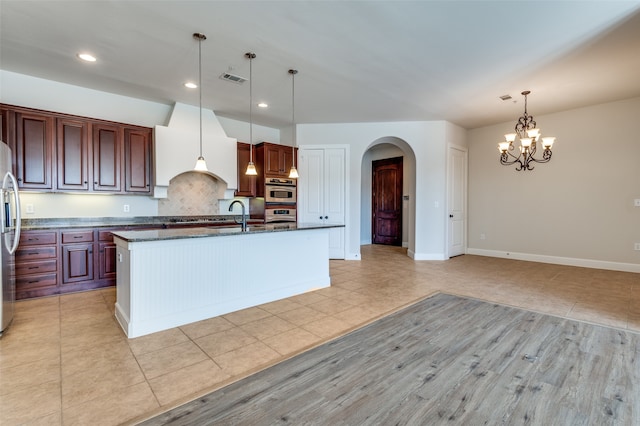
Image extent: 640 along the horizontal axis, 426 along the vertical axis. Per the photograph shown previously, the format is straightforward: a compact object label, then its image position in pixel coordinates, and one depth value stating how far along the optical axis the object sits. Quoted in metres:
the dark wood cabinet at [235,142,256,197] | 5.64
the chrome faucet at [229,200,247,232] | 3.38
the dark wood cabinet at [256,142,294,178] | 5.74
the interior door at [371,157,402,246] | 8.24
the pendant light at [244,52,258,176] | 3.42
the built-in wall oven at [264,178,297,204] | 5.75
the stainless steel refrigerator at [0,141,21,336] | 2.61
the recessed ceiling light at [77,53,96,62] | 3.39
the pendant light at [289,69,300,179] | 4.02
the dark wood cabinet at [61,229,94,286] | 3.86
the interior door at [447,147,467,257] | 6.43
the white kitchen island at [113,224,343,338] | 2.66
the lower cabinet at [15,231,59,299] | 3.61
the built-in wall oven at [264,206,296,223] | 5.73
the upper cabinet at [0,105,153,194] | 3.69
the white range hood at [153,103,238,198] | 4.61
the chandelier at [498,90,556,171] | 4.29
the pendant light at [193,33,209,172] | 3.03
